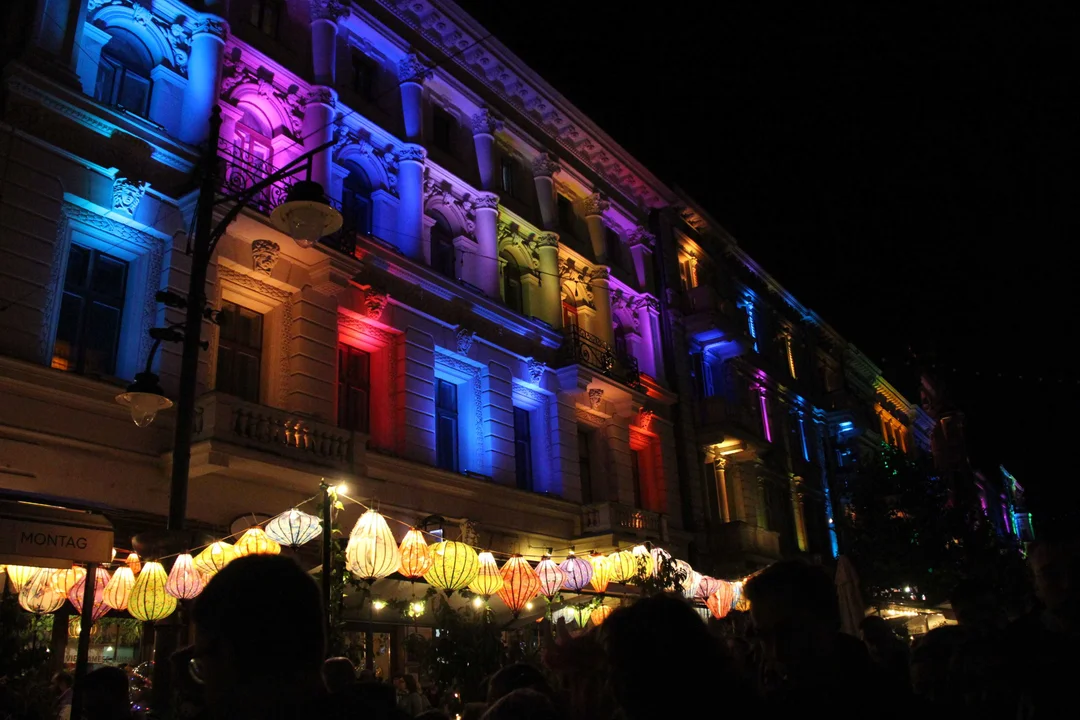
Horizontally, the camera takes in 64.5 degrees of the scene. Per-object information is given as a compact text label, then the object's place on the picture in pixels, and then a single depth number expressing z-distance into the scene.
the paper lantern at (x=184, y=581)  9.72
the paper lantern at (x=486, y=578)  12.71
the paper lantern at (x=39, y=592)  11.16
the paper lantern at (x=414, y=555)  11.72
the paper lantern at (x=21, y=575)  11.16
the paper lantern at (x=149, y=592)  10.16
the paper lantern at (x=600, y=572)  15.46
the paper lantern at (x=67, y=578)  11.23
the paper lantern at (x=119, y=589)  10.66
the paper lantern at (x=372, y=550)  11.08
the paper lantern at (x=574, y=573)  14.08
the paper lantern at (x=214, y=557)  10.04
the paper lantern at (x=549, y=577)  13.70
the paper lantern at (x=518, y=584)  13.30
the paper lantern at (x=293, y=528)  11.18
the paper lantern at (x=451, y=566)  12.08
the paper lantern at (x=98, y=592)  11.35
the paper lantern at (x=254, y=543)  10.44
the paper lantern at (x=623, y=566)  15.77
